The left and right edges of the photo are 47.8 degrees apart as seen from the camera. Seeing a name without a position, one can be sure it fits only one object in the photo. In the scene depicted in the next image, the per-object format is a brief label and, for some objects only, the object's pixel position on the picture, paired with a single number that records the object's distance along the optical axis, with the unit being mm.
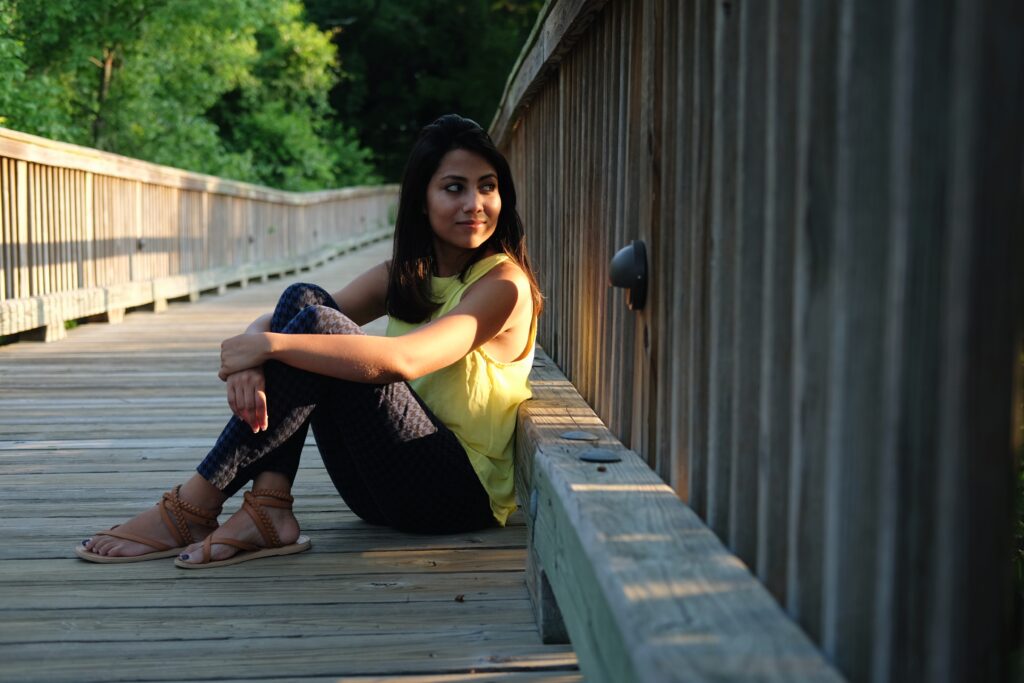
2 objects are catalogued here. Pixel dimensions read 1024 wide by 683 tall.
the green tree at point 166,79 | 11867
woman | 2799
